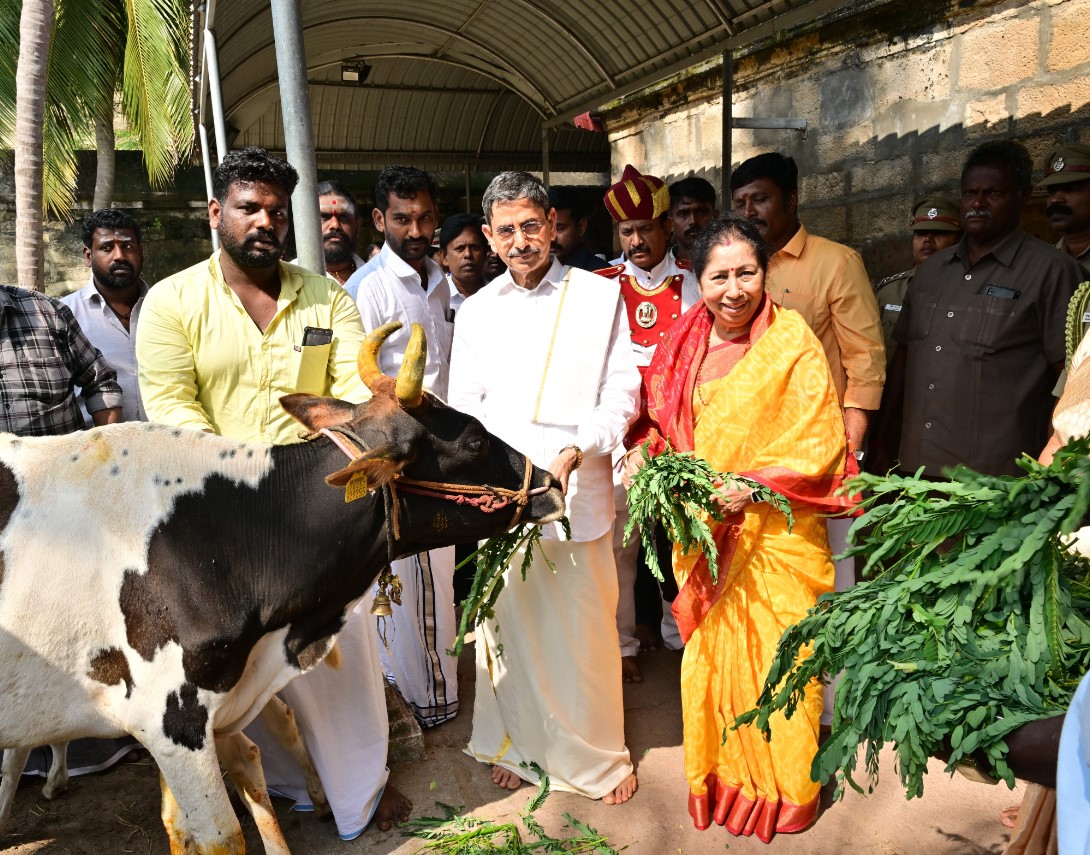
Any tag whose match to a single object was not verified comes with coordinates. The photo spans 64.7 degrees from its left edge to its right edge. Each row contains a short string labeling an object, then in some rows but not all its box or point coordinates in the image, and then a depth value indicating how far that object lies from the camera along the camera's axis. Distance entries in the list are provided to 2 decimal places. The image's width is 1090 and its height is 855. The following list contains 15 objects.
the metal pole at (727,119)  5.78
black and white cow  2.65
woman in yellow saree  3.41
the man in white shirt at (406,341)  4.52
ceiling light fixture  8.41
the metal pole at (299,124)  3.88
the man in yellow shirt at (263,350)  3.20
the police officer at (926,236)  5.40
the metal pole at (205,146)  6.53
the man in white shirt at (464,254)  5.94
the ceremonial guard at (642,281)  4.83
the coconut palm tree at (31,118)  6.86
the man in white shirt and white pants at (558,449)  3.69
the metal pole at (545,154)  8.16
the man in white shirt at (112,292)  5.15
